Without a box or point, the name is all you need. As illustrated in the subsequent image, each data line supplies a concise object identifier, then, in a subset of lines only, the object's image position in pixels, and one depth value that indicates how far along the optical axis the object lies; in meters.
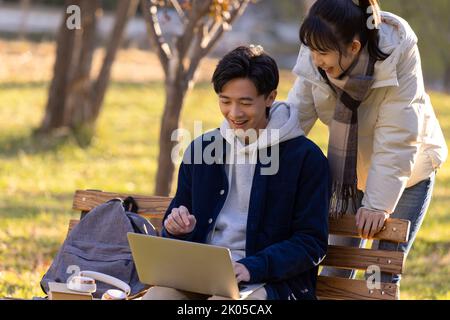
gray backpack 8.49
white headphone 7.52
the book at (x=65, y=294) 7.46
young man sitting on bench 7.80
